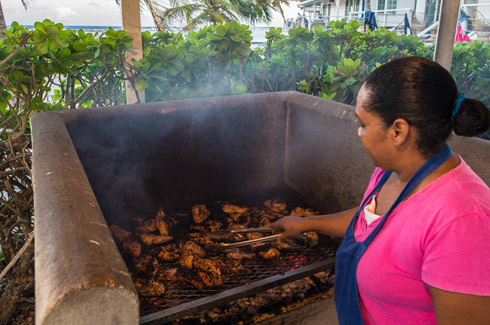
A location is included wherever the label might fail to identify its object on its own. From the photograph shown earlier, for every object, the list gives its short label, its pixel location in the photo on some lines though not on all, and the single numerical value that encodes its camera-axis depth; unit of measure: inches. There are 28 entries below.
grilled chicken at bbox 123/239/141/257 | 101.3
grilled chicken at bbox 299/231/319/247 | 103.7
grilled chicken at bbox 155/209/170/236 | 111.5
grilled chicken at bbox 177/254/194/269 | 92.1
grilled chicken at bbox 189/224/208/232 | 115.0
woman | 46.0
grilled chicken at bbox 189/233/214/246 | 105.2
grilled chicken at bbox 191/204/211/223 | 119.6
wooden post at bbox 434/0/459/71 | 139.0
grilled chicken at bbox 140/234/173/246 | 106.7
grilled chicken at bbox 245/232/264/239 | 103.4
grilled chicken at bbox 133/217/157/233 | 113.2
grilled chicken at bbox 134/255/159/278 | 94.8
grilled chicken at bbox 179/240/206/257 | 99.3
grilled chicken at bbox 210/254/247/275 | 91.1
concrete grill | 73.6
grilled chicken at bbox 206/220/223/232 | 115.4
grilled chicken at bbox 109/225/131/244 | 105.8
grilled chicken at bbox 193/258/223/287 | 85.4
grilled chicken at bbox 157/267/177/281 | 90.7
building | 833.5
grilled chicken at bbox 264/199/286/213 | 123.8
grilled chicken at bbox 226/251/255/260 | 98.6
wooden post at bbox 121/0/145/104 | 128.6
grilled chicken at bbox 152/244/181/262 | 99.7
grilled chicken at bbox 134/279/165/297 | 84.3
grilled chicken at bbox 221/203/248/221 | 122.5
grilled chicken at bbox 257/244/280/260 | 98.0
